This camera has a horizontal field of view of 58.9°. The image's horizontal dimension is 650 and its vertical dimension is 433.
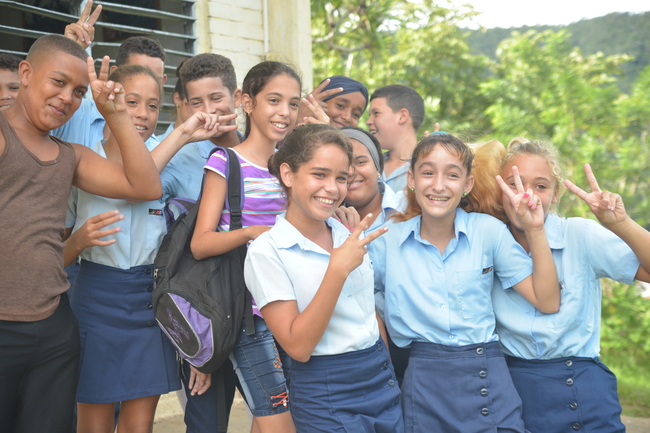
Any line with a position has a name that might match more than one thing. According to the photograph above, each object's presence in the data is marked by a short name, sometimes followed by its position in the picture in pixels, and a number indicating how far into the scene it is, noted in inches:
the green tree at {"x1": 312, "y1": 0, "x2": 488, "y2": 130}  490.0
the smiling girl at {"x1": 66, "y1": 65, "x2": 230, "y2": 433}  95.2
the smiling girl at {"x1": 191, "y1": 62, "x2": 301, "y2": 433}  89.2
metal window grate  165.6
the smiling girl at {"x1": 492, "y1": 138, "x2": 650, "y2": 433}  90.4
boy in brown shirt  80.0
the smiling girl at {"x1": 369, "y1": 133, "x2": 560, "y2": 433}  89.1
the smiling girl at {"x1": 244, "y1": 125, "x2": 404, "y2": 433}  78.8
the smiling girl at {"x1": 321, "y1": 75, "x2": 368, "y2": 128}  146.2
